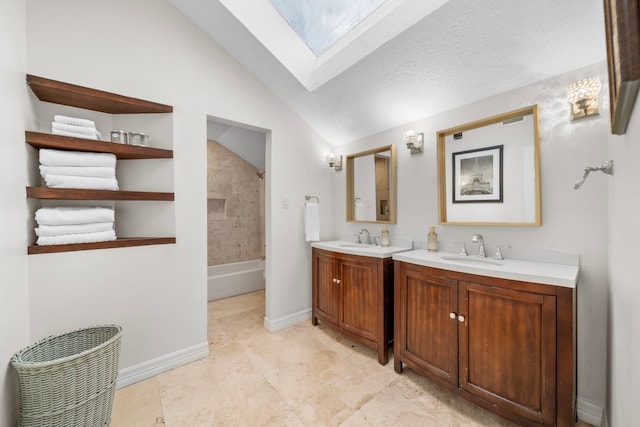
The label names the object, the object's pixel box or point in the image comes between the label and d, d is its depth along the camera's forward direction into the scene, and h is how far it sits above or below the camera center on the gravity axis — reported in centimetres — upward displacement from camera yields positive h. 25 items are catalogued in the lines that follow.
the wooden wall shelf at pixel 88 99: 145 +75
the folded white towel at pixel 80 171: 144 +27
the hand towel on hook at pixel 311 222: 260 -9
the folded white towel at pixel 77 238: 142 -13
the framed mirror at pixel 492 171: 156 +27
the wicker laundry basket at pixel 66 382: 109 -76
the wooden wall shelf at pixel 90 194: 139 +14
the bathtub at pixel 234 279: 328 -89
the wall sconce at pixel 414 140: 208 +59
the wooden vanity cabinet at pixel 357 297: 189 -70
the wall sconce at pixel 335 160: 280 +59
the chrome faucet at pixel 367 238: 255 -25
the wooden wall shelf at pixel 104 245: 141 -18
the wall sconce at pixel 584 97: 131 +60
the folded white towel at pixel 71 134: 146 +49
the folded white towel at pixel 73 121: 147 +57
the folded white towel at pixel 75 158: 144 +35
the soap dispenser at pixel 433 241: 197 -23
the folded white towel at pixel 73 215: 142 +1
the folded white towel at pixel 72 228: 142 -7
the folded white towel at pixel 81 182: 144 +21
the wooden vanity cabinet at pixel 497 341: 115 -70
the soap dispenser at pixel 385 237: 230 -23
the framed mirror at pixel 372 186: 232 +27
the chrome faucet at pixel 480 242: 172 -22
